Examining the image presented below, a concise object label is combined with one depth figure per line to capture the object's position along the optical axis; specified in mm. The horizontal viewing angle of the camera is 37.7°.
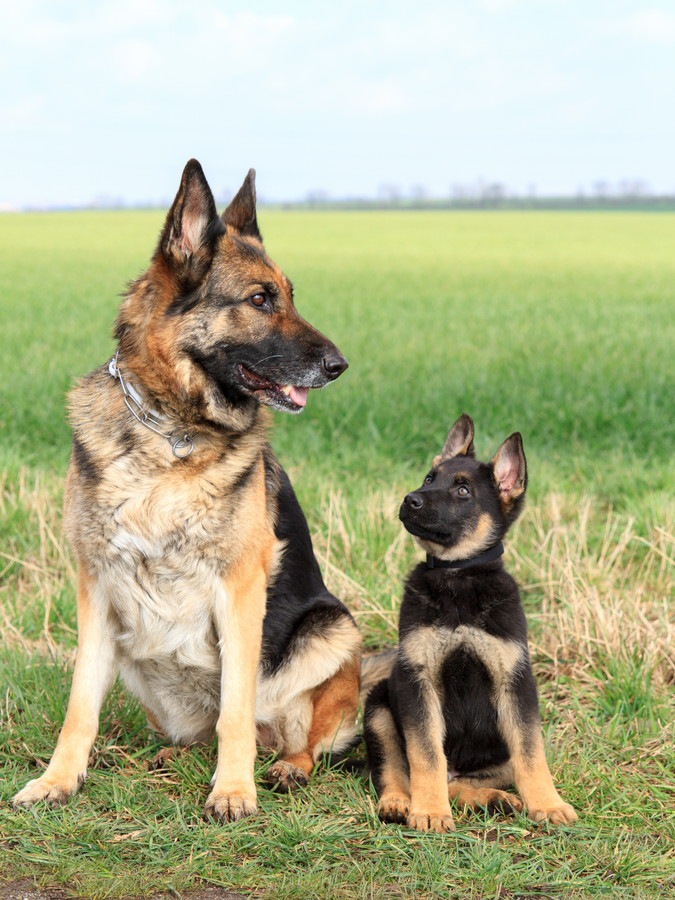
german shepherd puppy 3897
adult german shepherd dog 4059
